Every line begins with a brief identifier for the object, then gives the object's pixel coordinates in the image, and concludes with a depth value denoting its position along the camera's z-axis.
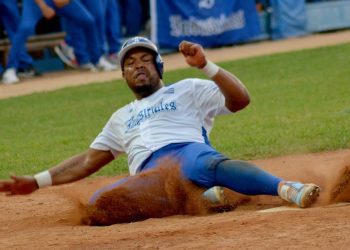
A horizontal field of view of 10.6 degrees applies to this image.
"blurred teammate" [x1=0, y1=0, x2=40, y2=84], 31.08
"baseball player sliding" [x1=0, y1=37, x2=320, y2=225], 11.75
